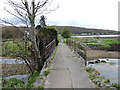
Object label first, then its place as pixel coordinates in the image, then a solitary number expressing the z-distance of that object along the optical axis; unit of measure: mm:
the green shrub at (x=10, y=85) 2585
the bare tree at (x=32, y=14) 3522
